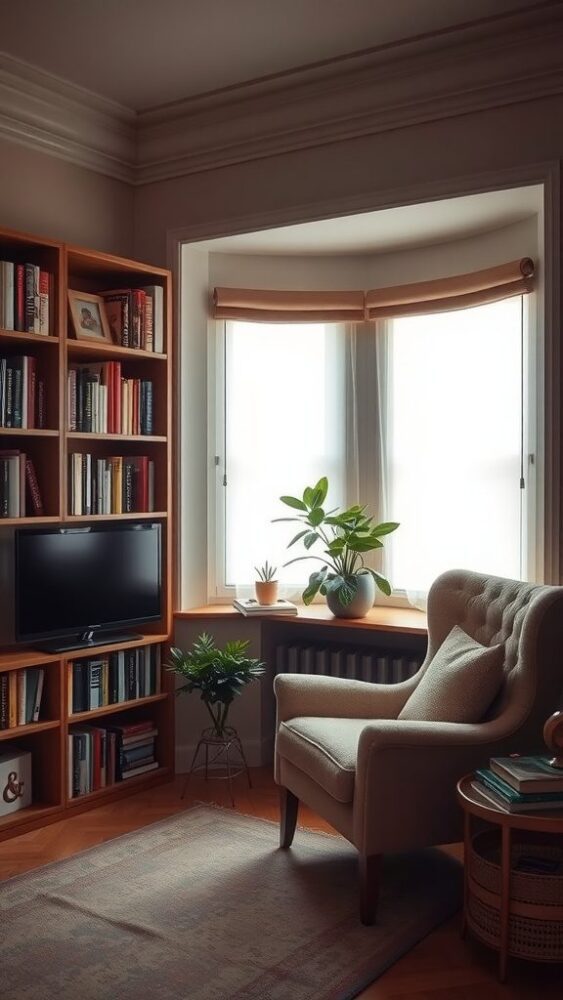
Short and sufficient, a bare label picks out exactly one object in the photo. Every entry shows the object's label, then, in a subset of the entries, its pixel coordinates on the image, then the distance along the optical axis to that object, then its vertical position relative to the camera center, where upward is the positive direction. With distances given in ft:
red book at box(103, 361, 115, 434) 12.87 +1.73
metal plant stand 13.24 -3.72
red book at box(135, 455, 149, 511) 13.37 +0.41
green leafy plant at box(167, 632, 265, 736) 12.50 -2.19
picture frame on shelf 12.55 +2.67
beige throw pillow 9.50 -1.85
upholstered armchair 8.91 -2.39
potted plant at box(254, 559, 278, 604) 13.85 -1.16
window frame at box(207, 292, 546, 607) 12.28 +0.74
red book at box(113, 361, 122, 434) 12.94 +1.62
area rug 7.99 -4.00
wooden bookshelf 11.72 +0.67
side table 8.00 -3.40
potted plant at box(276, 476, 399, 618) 13.32 -0.63
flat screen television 11.69 -0.96
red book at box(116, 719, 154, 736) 13.04 -3.09
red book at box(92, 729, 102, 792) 12.60 -3.40
